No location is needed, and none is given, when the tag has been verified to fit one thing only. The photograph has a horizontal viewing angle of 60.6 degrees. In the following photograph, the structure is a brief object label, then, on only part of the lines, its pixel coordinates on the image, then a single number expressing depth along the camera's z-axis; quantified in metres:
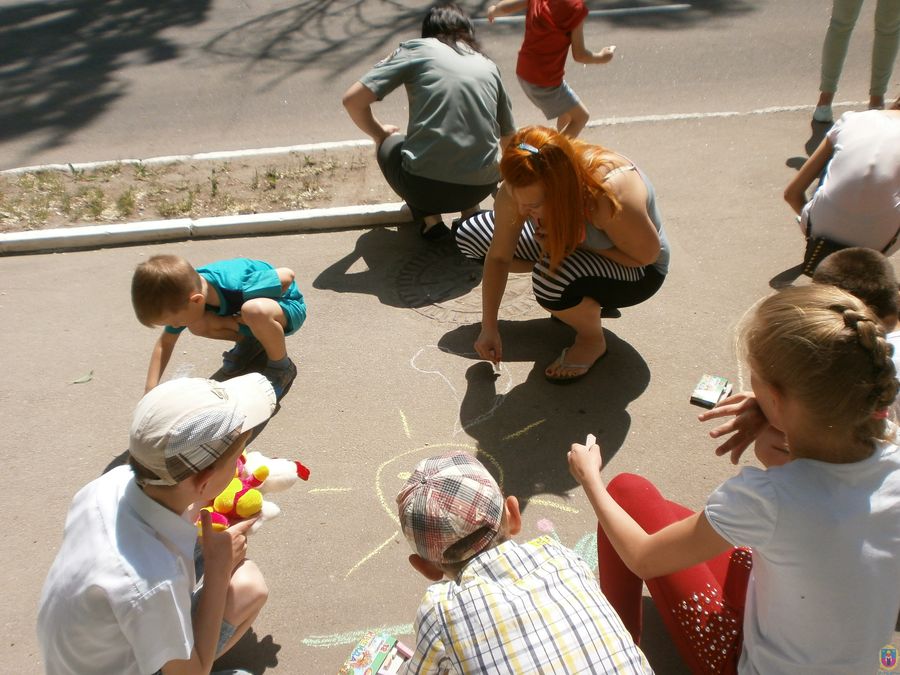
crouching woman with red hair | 2.84
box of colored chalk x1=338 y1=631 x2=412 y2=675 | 2.29
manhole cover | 3.90
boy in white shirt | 1.72
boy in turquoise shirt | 2.99
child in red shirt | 4.88
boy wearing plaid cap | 1.48
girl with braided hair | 1.55
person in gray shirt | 4.14
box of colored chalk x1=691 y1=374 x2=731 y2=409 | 3.21
